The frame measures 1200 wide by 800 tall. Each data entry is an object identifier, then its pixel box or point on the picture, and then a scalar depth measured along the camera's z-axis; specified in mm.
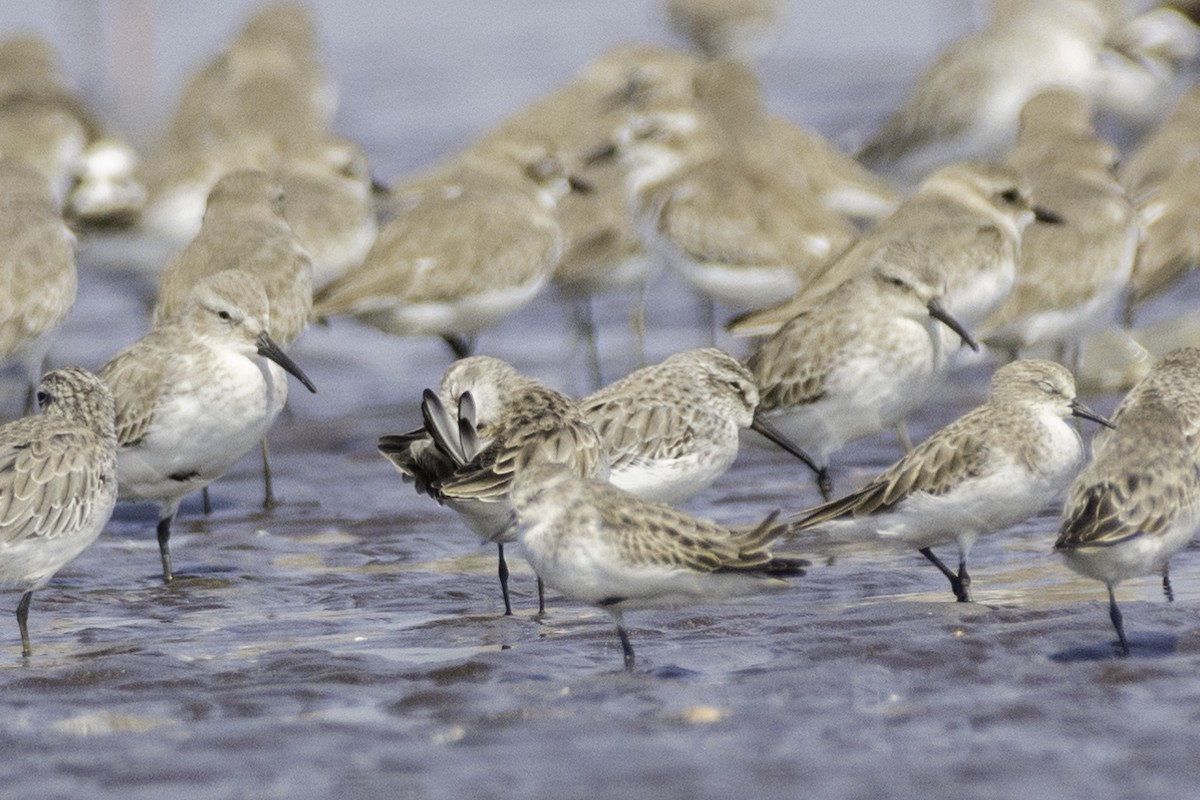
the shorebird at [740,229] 11484
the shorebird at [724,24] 21062
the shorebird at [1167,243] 12070
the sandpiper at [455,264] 11336
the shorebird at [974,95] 16188
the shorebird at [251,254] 10211
